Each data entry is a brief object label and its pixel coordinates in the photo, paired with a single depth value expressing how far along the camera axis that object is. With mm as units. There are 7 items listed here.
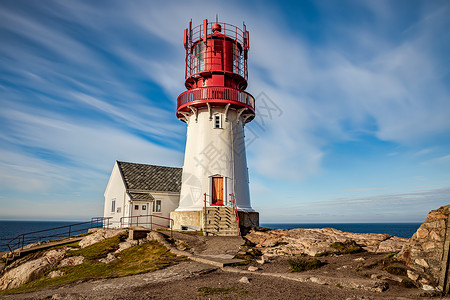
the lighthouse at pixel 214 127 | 21219
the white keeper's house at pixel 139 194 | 25484
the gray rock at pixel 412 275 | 8758
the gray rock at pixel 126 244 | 15898
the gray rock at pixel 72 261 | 14438
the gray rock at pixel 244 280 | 8694
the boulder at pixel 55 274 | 13175
